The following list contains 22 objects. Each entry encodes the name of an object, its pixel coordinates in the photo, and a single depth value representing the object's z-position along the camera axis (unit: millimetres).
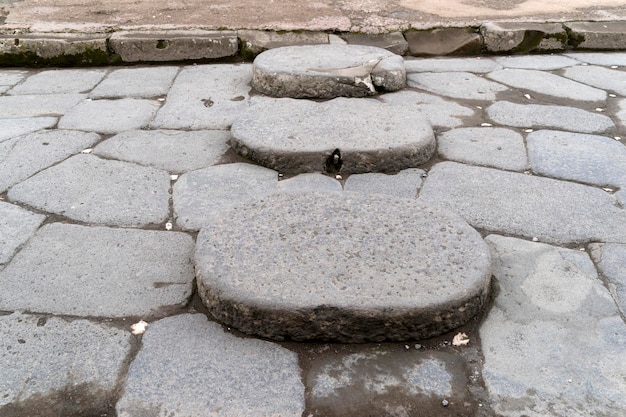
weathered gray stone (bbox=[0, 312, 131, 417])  1133
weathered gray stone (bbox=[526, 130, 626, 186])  1979
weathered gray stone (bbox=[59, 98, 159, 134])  2398
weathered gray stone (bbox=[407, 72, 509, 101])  2717
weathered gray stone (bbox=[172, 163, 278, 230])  1751
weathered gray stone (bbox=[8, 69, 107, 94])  2838
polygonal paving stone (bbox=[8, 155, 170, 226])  1760
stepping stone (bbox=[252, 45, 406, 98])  2592
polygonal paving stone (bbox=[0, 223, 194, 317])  1395
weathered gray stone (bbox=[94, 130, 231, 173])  2086
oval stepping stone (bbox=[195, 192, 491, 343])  1268
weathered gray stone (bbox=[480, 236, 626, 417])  1143
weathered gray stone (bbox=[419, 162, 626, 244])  1672
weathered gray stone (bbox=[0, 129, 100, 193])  2002
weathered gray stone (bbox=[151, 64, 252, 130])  2445
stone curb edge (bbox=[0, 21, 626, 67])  3188
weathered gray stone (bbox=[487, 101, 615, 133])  2365
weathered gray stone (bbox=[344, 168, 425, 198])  1884
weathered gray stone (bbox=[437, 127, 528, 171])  2078
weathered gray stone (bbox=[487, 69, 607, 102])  2688
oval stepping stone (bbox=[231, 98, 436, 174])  1992
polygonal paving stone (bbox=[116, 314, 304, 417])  1121
